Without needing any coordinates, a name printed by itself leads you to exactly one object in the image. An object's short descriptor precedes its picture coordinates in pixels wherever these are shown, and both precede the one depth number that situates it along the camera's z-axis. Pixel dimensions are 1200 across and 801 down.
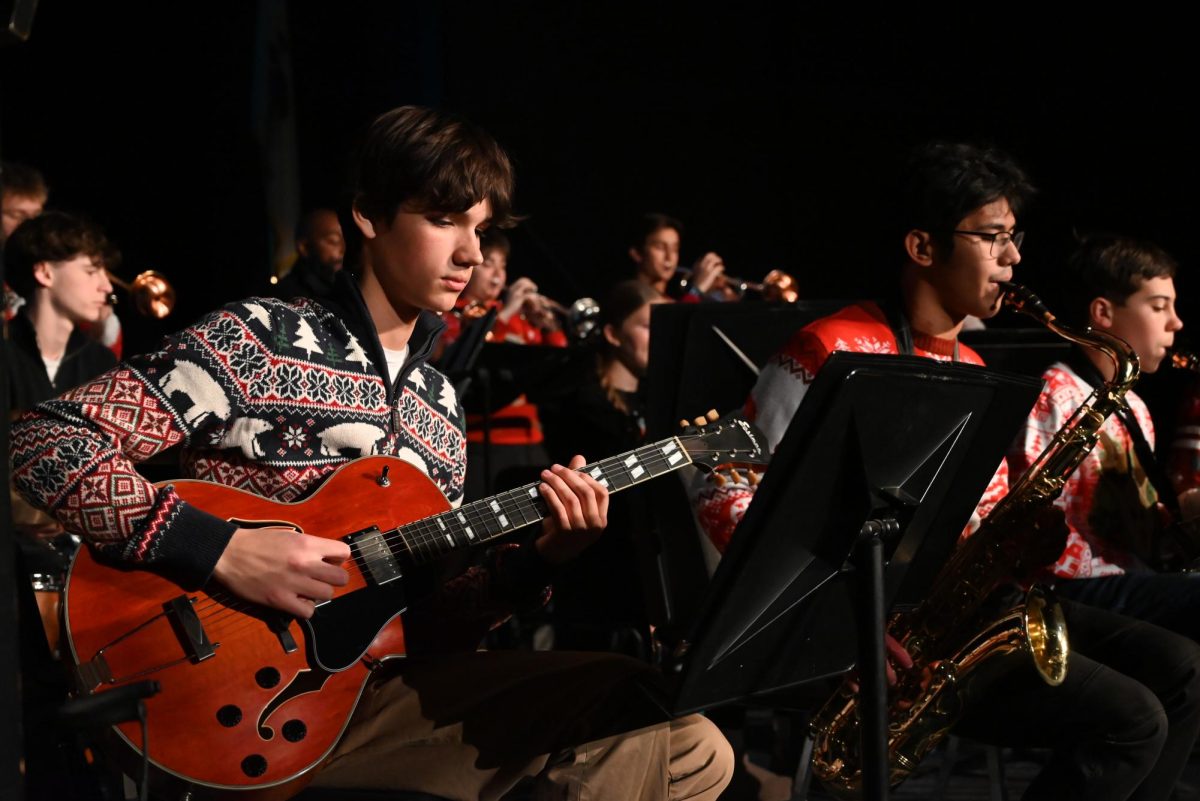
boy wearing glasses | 2.51
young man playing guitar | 1.90
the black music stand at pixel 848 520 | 1.63
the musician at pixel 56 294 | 4.13
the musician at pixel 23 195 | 4.75
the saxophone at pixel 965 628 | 2.64
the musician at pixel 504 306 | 5.49
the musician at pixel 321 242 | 5.36
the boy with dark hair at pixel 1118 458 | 2.95
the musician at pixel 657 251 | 6.61
